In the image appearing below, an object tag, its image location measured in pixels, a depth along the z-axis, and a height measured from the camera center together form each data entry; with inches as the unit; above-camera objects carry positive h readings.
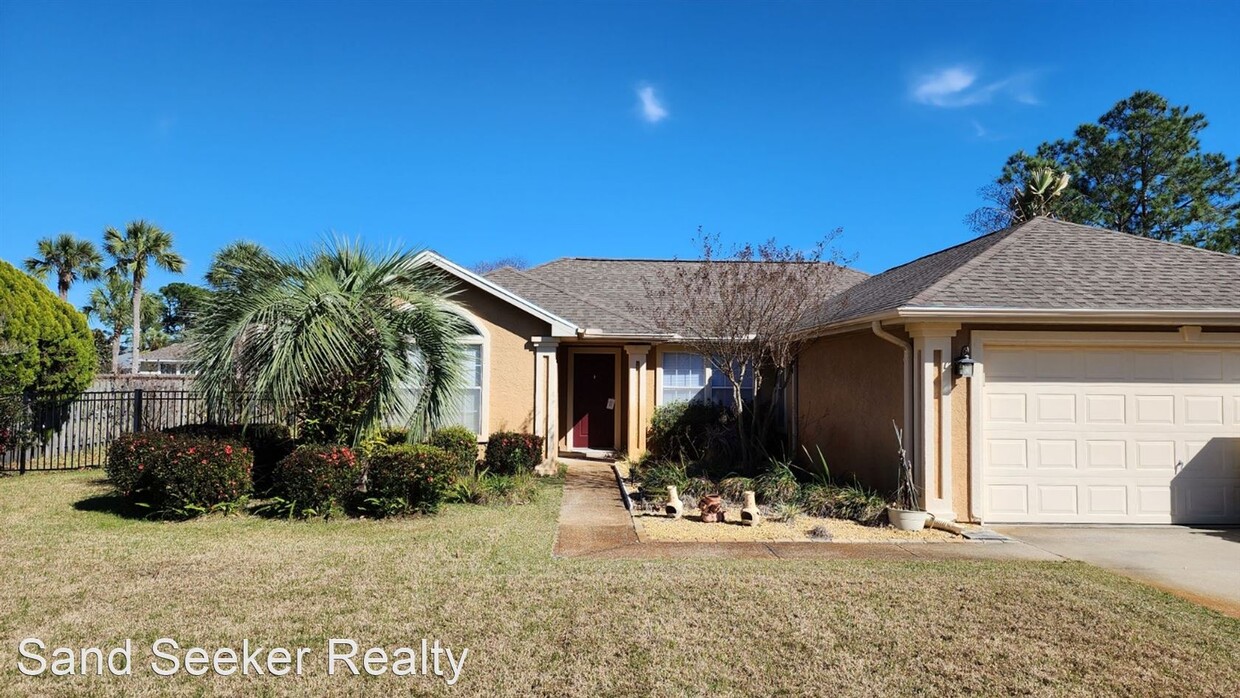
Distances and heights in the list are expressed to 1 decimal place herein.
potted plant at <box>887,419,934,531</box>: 326.6 -67.8
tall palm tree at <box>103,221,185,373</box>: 1219.2 +224.7
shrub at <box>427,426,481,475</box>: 419.2 -46.3
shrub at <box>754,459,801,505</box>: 382.6 -65.8
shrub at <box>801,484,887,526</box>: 346.9 -69.6
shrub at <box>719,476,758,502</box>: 397.4 -68.7
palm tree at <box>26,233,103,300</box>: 1117.1 +188.3
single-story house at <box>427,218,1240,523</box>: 335.3 -7.2
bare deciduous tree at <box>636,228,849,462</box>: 434.3 +42.6
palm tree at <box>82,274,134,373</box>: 1704.0 +168.3
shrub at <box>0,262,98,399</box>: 515.3 +23.8
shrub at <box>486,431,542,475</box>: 456.4 -56.2
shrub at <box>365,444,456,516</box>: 342.6 -55.0
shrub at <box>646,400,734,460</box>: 548.4 -44.5
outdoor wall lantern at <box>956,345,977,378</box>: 331.0 +5.2
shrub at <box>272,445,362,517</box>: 335.6 -55.3
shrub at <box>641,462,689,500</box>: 403.2 -67.5
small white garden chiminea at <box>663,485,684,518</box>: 362.0 -72.8
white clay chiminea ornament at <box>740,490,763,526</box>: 344.5 -72.8
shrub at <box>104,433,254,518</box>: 330.6 -51.7
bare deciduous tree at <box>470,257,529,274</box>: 1882.4 +319.0
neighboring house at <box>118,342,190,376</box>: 1312.7 +17.8
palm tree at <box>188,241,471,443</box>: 340.5 +16.6
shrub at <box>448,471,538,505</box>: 387.2 -70.9
